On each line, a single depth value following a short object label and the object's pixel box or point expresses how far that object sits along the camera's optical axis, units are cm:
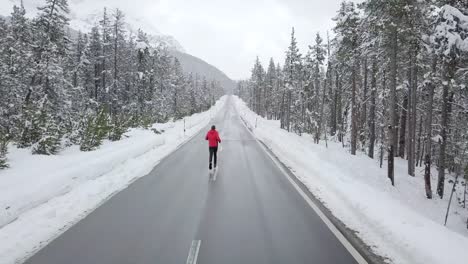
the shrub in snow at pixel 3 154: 1019
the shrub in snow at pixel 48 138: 1280
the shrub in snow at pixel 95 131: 1567
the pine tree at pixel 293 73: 5156
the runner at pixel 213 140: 1388
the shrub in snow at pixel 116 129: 1995
